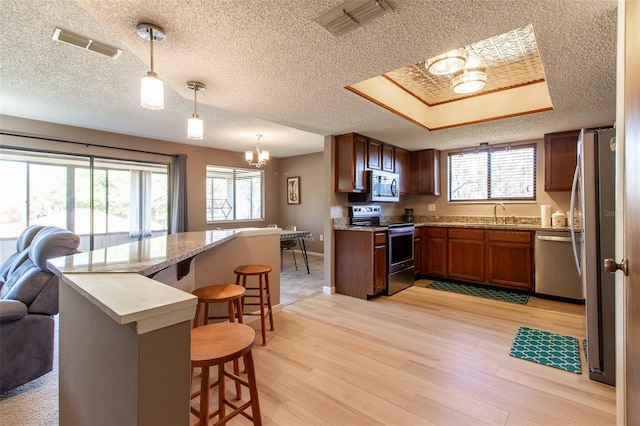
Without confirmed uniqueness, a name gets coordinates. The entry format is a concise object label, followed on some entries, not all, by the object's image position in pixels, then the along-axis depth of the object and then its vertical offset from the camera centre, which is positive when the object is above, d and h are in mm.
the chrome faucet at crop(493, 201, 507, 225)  4543 +39
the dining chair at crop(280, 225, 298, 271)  5312 -569
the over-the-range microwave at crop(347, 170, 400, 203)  4082 +346
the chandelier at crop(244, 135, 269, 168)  5090 +986
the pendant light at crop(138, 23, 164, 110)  1600 +706
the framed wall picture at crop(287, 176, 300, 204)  7211 +564
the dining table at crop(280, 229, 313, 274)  4988 -399
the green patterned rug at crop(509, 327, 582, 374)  2197 -1119
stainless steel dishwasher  3510 -682
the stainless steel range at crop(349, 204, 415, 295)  3906 -473
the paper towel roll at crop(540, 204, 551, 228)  3992 -56
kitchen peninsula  787 -394
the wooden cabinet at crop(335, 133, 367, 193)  3885 +674
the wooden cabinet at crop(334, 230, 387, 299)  3695 -653
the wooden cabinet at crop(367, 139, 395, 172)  4200 +854
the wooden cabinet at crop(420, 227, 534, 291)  3877 -623
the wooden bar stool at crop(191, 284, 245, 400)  1926 -563
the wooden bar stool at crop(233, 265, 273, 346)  2516 -554
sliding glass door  4000 +258
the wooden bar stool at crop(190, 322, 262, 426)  1174 -565
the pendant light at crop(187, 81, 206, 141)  2141 +631
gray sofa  1873 -693
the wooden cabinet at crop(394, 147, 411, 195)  4836 +745
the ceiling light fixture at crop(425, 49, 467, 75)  2393 +1231
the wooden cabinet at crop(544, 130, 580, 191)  3753 +683
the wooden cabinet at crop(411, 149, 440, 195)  4961 +691
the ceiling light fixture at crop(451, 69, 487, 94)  2748 +1235
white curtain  5141 +144
